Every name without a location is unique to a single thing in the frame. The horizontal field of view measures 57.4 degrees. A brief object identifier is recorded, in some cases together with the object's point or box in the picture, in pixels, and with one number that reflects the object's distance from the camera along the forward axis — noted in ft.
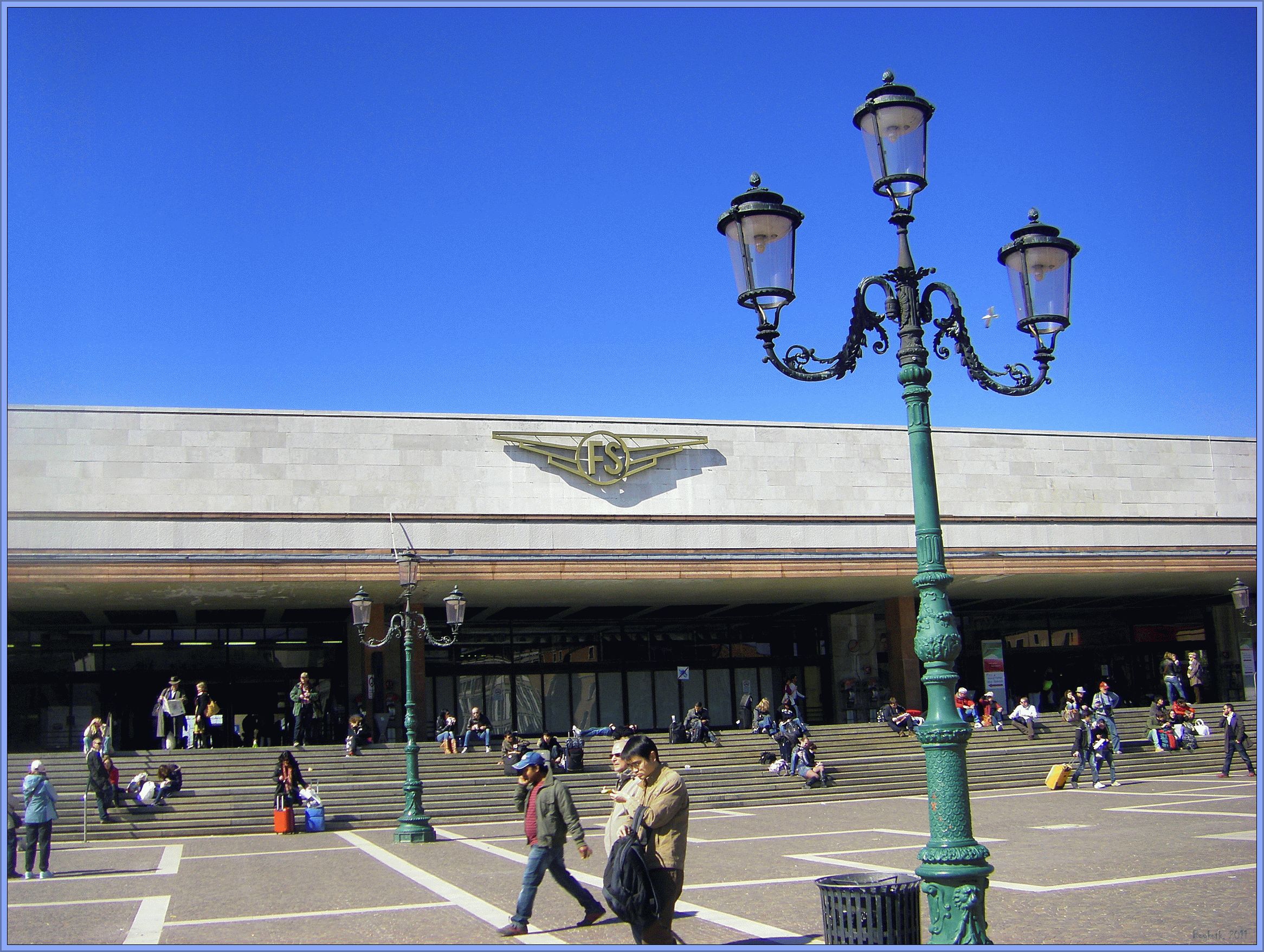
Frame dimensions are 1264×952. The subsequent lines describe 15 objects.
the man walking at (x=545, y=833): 30.12
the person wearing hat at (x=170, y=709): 88.63
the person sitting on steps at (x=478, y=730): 96.32
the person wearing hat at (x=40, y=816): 46.32
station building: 93.50
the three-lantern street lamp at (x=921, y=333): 22.94
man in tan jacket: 23.44
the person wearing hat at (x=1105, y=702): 93.15
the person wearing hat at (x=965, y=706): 98.12
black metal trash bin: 23.44
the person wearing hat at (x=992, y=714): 103.14
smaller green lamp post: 58.44
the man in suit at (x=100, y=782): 66.08
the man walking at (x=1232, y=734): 79.61
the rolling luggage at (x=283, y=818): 65.82
